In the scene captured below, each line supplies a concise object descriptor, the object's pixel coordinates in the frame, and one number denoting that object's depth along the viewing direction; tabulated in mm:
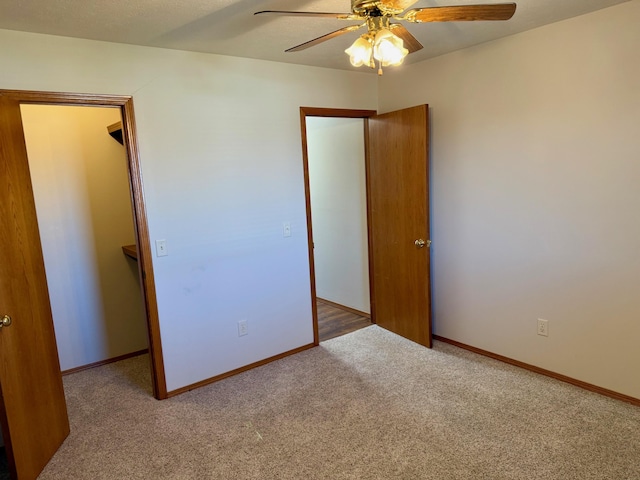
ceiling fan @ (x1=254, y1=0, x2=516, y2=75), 1532
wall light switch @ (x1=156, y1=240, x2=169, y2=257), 2721
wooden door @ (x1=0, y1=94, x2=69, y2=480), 1952
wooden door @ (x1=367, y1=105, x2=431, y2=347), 3234
